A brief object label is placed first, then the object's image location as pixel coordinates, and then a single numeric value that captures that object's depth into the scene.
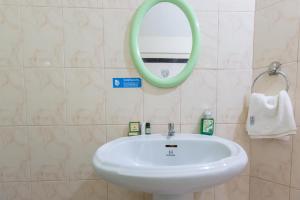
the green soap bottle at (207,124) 1.07
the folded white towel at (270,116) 0.88
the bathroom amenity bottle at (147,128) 1.07
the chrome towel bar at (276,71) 0.95
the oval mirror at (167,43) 1.05
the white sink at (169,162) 0.58
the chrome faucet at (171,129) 1.01
